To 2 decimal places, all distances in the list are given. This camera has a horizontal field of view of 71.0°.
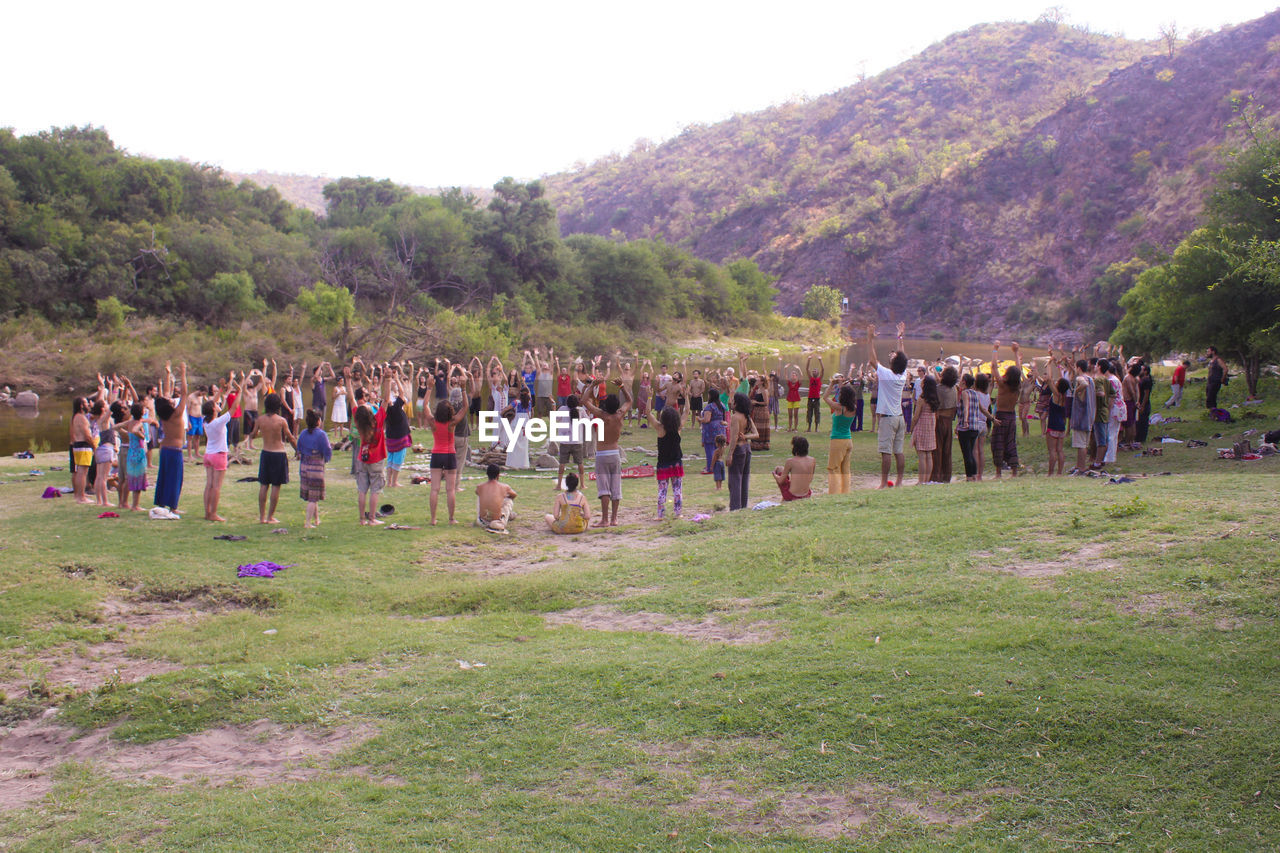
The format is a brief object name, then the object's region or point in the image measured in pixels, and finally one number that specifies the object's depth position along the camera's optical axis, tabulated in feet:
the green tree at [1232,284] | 70.54
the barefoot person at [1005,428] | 41.16
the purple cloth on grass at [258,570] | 30.14
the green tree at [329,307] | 143.74
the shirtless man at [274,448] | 36.06
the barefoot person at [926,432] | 40.26
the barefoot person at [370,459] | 36.58
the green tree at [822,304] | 306.96
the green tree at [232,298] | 147.64
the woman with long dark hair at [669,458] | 38.78
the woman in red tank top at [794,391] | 72.54
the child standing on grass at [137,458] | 38.29
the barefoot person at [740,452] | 37.68
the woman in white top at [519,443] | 55.16
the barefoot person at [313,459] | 36.60
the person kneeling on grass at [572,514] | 38.55
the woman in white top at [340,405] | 67.26
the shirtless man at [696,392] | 74.79
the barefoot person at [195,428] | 55.42
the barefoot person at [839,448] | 38.27
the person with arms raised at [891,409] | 39.56
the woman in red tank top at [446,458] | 38.78
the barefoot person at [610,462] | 38.09
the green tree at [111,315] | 132.67
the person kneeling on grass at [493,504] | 39.08
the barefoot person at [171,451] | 36.37
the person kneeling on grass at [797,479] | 38.50
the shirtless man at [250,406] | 59.06
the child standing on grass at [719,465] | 44.04
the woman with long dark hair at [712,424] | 47.14
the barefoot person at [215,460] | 36.83
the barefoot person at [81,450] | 39.73
